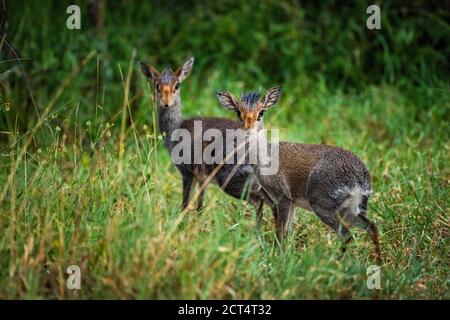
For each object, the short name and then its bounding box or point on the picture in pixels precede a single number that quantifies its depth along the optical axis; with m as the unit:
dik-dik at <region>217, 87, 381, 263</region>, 5.20
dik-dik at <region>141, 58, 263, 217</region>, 6.01
